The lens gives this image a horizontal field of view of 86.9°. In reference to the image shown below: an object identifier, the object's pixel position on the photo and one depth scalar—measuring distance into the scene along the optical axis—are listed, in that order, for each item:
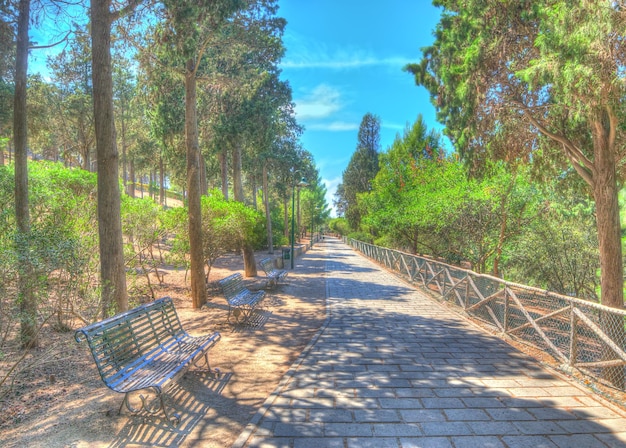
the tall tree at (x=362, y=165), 41.22
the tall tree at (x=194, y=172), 8.18
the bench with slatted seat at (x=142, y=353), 3.24
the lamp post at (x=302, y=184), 17.17
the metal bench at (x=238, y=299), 6.89
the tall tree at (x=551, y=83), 4.45
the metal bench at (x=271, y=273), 11.02
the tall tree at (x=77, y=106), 20.93
